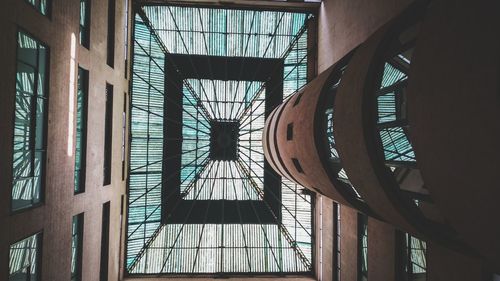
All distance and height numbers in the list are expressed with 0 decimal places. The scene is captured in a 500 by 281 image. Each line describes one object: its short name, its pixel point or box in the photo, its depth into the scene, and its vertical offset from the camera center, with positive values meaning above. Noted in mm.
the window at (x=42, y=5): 11617 +4624
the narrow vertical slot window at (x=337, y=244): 22716 -6260
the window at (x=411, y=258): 12836 -4185
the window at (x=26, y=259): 10875 -3748
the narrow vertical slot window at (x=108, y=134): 20906 +555
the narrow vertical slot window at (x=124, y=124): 24734 +1347
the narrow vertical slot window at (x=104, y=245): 21281 -6073
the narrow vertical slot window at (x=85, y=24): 16359 +5542
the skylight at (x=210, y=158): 26609 -1002
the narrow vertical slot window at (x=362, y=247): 18188 -5252
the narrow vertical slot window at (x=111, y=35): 20953 +6386
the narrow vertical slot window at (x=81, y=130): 16203 +613
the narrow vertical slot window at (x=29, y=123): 10859 +646
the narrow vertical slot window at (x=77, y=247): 16109 -4816
